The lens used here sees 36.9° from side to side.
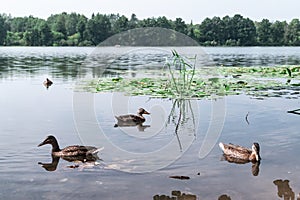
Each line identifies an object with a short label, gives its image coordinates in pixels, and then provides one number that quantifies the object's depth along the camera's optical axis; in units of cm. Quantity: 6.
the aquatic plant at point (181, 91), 1245
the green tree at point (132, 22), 5617
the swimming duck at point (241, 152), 664
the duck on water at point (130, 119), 934
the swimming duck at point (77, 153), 686
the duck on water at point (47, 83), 1567
